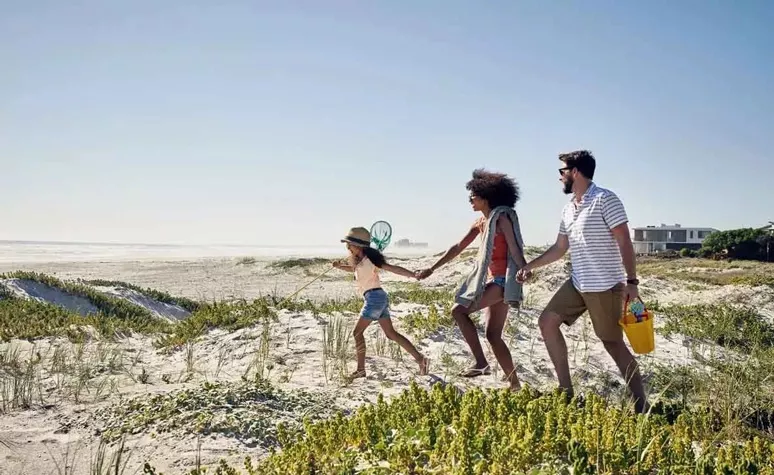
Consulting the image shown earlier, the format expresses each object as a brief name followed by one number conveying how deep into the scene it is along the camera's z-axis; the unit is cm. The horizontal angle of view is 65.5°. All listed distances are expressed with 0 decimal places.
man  484
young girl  634
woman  561
